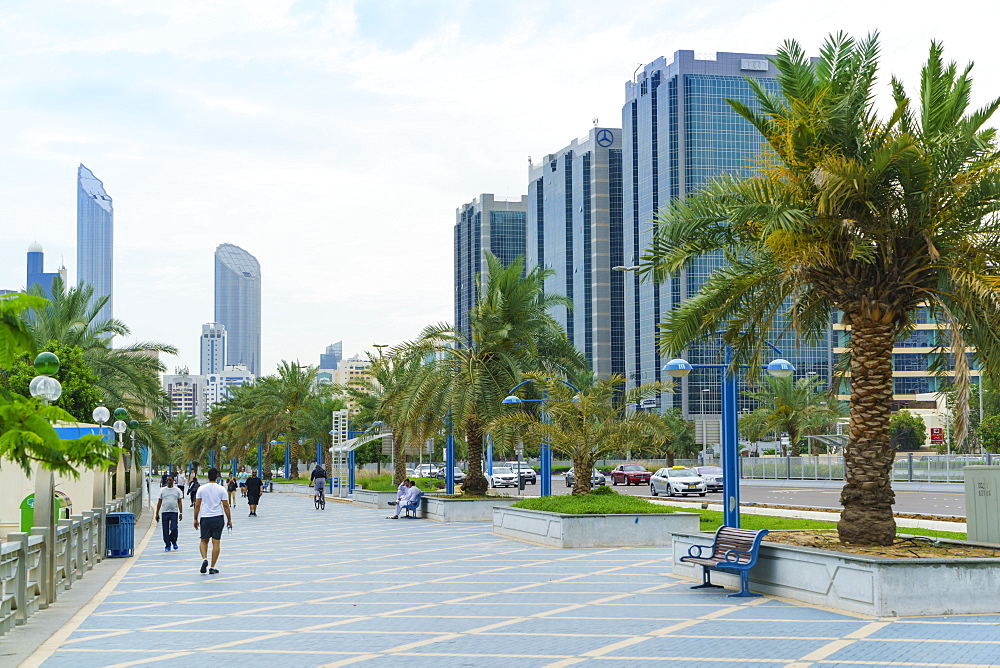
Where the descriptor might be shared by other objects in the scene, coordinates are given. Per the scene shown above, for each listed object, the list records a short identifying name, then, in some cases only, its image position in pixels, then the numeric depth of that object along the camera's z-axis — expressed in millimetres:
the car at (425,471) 65488
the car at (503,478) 59938
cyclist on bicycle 40500
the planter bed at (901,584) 11648
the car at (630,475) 58906
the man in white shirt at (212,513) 17641
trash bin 20797
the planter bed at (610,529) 21047
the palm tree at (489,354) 30297
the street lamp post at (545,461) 28011
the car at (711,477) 47044
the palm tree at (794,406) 65312
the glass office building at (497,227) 182625
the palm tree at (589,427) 23109
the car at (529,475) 62038
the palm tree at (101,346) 35812
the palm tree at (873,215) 13023
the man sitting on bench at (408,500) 33844
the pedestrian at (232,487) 38678
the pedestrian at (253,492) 36188
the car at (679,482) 45344
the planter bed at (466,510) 31688
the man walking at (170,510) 21938
